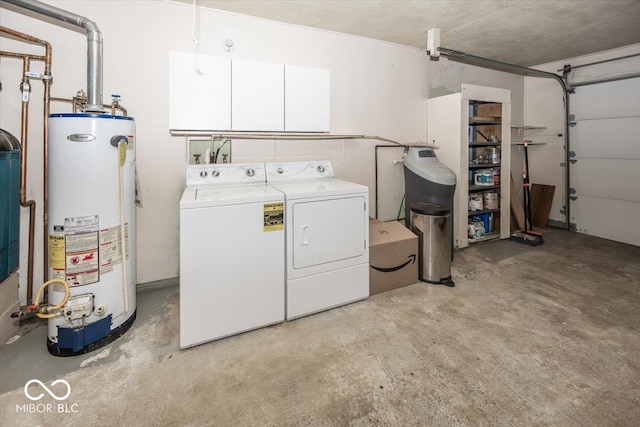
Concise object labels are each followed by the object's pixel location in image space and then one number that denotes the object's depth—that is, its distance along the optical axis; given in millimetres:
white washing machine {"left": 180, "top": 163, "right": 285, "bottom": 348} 1921
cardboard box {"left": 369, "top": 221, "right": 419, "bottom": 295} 2677
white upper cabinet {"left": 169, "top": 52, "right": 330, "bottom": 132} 2668
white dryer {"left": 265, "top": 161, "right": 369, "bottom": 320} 2230
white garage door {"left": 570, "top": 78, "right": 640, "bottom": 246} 4027
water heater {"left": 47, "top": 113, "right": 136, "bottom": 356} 1839
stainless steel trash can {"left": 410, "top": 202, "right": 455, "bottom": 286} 2869
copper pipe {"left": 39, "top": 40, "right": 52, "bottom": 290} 2215
